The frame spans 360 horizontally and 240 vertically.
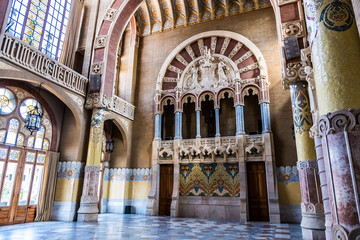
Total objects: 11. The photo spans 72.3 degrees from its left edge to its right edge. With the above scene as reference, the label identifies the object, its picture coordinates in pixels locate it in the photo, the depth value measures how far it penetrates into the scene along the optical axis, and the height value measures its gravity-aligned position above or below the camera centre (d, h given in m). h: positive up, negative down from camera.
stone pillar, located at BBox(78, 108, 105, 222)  10.19 +0.45
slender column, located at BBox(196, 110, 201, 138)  13.39 +3.27
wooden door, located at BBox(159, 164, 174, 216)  13.27 -0.13
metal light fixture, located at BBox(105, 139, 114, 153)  13.55 +1.97
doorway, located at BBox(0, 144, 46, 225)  9.22 +0.01
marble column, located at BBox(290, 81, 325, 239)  6.38 +0.53
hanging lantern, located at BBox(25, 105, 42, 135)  8.54 +2.12
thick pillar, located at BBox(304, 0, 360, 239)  2.36 +0.85
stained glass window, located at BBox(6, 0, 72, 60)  10.19 +6.95
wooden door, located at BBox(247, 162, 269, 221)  11.59 -0.28
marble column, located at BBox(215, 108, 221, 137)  13.02 +3.35
